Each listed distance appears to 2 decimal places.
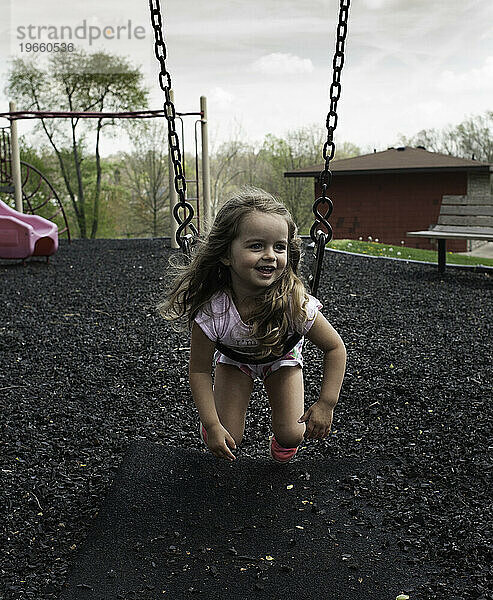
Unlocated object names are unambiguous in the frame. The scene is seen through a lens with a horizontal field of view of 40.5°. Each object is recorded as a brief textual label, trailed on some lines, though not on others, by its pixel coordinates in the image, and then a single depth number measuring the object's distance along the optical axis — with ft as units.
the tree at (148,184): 72.08
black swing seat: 8.08
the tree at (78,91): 69.05
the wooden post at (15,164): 32.48
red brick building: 55.57
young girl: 7.30
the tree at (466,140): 81.30
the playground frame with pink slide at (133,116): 31.27
